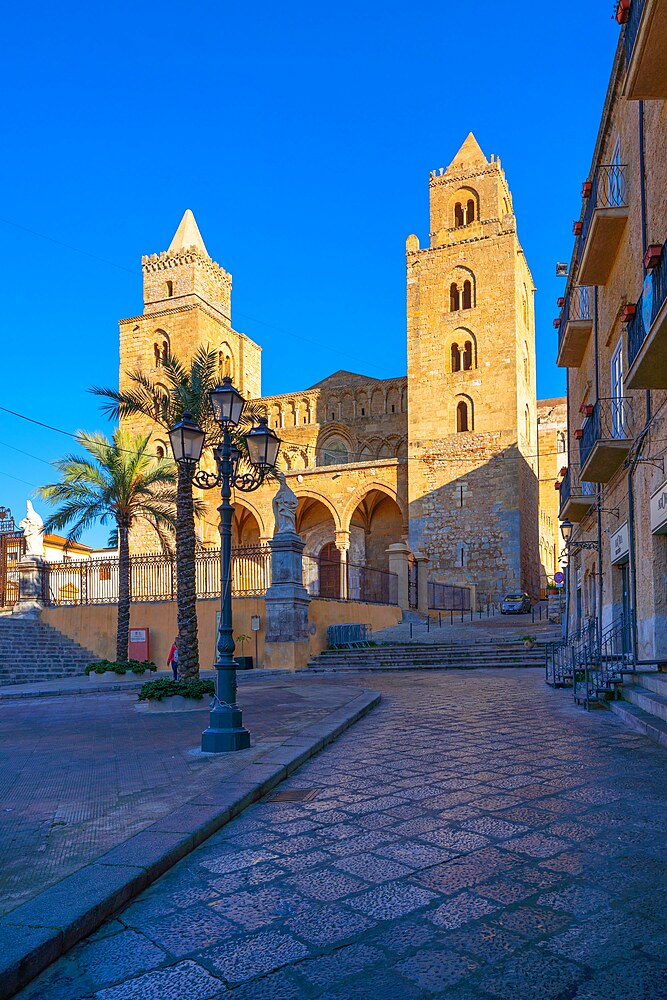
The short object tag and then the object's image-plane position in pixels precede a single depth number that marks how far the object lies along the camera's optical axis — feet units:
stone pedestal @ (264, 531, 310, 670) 61.26
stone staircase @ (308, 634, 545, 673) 62.03
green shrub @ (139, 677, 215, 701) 36.52
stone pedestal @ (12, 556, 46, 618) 80.28
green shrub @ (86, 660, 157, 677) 60.54
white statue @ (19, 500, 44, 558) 81.82
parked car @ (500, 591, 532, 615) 105.60
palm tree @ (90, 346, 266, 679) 42.47
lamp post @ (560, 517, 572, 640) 66.55
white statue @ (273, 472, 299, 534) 63.36
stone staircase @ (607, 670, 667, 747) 25.01
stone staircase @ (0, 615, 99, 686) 65.89
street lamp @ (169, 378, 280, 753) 23.93
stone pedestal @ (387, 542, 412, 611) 92.17
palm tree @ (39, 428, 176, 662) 68.08
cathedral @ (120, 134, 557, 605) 116.06
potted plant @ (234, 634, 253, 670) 62.13
